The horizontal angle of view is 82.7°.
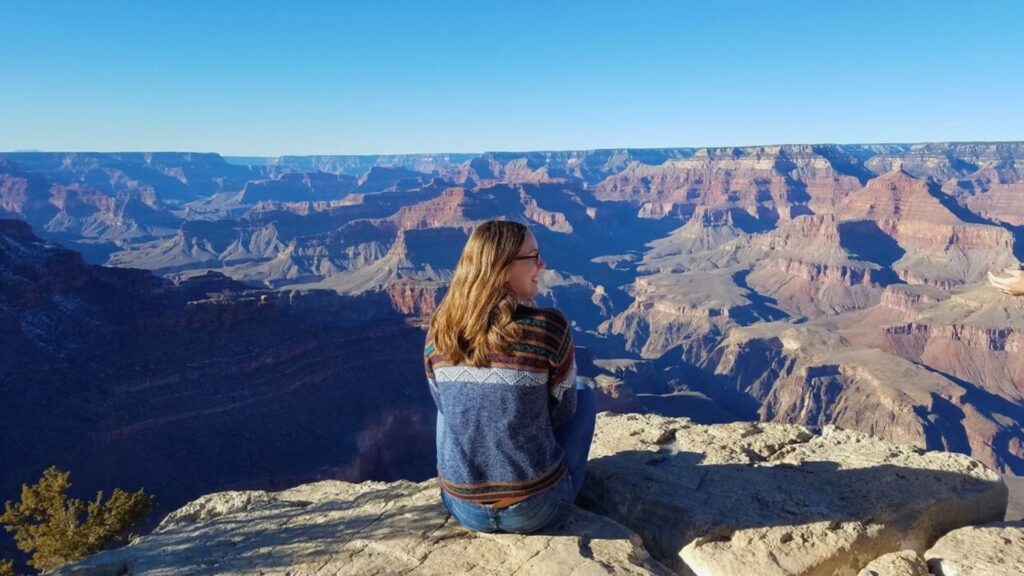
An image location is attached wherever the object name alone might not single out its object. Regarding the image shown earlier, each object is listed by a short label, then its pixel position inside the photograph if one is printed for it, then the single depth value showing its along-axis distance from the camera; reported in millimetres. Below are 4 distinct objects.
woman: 3633
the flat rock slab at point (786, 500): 4516
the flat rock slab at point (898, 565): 4215
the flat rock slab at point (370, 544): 4109
